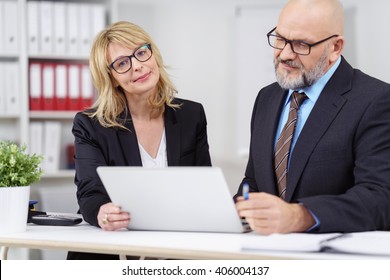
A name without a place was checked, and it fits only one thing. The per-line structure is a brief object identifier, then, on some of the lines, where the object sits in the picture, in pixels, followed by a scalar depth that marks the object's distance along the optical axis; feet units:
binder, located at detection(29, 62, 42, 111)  12.78
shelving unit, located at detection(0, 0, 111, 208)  12.60
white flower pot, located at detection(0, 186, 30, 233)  6.03
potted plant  6.04
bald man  6.13
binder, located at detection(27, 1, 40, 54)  12.64
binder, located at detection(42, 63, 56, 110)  12.84
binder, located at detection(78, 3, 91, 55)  12.91
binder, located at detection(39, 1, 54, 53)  12.72
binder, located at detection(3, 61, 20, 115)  12.64
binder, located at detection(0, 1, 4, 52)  12.53
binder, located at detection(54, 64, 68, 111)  12.87
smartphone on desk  6.64
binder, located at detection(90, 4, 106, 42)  12.95
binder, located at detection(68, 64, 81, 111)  12.93
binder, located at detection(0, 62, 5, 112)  12.62
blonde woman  7.64
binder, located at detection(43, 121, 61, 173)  12.93
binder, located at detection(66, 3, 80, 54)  12.85
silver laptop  5.29
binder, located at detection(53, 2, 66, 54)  12.79
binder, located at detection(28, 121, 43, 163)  12.85
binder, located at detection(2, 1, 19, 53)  12.55
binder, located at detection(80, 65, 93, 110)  12.98
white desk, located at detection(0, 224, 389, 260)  4.78
